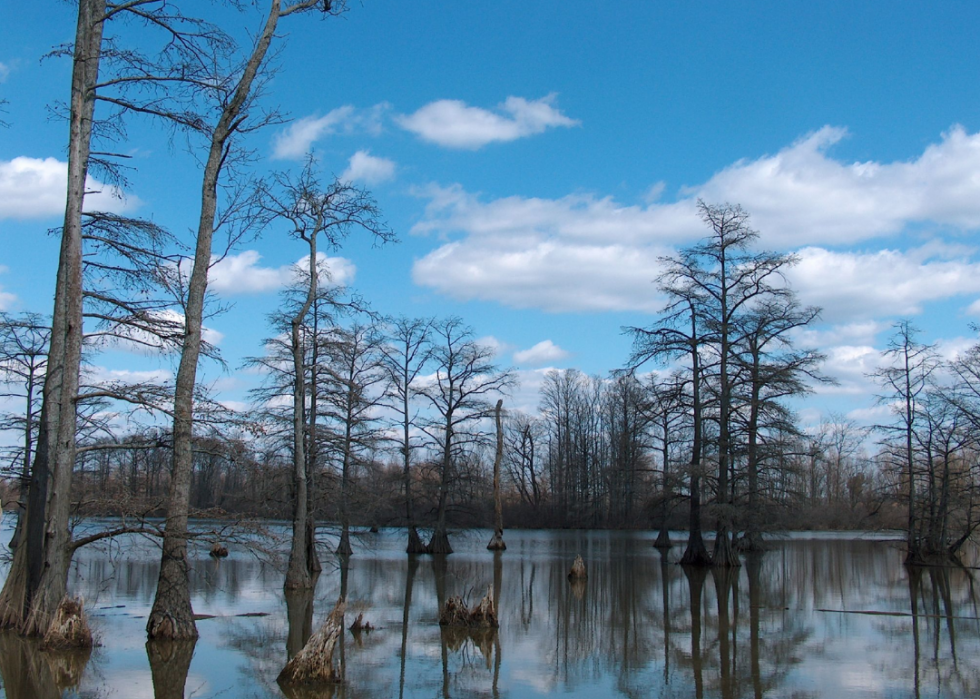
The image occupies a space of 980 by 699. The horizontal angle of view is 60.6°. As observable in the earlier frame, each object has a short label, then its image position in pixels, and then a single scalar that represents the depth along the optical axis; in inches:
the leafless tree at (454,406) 1504.7
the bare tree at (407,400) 1402.6
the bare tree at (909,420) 1190.9
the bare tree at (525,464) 2619.1
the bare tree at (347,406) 933.2
